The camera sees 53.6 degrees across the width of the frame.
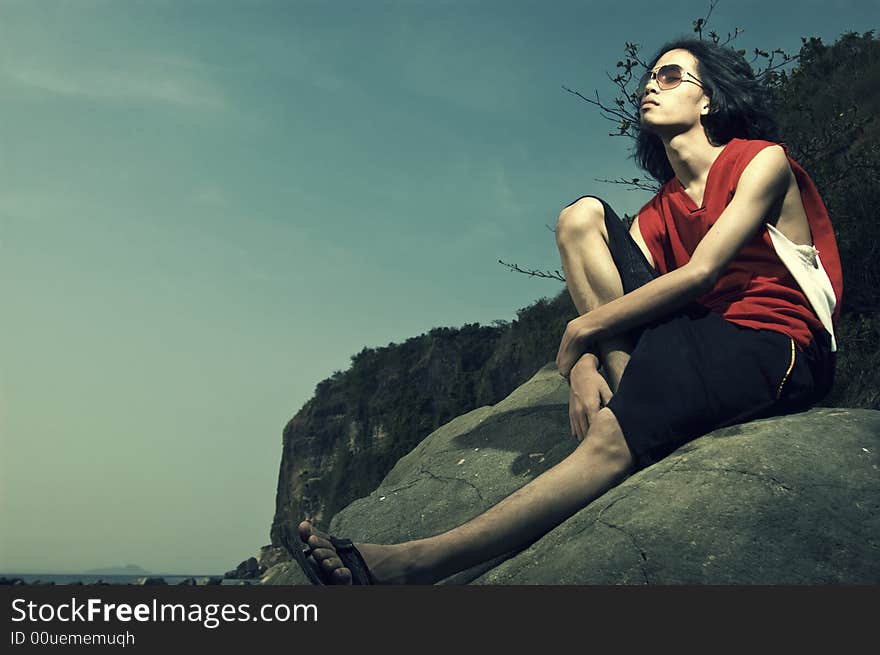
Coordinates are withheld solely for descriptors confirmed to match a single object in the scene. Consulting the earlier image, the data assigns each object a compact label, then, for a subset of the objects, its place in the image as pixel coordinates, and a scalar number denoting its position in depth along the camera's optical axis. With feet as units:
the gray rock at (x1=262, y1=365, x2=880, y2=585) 8.08
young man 9.09
